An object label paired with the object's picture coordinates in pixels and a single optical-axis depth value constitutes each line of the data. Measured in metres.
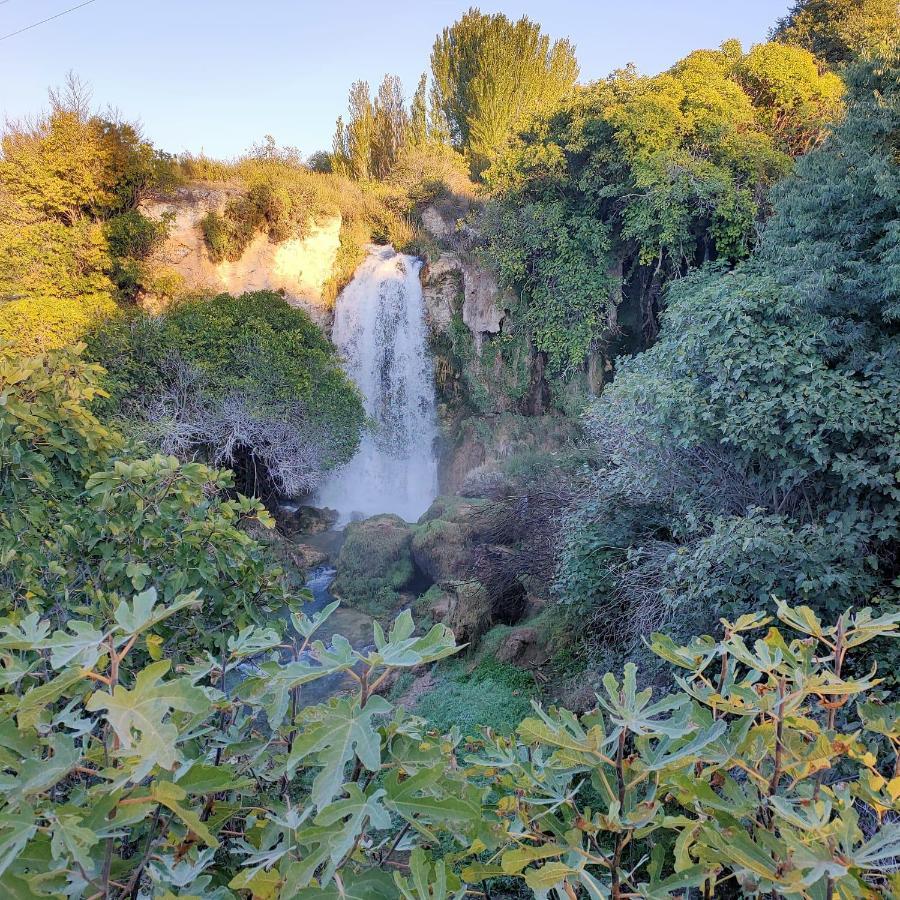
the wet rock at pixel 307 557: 12.12
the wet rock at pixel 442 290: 15.55
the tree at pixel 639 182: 11.04
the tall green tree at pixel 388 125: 22.34
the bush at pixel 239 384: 11.61
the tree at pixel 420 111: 22.31
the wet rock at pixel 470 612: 7.92
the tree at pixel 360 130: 21.84
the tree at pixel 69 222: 11.76
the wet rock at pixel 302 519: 13.84
